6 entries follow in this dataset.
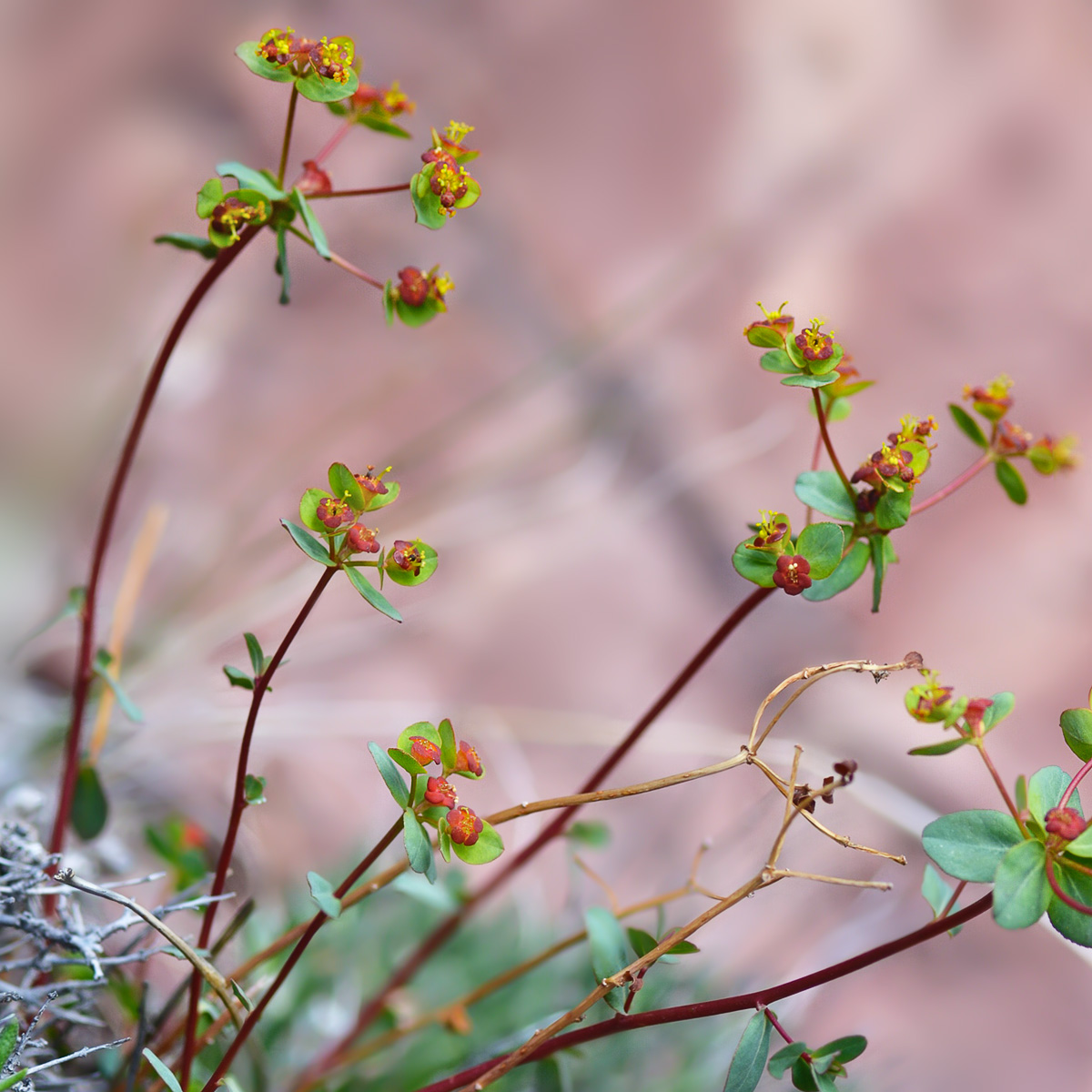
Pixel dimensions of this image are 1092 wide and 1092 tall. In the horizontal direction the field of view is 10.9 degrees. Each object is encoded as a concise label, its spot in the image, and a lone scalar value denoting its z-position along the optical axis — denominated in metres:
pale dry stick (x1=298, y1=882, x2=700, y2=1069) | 0.72
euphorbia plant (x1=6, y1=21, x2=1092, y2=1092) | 0.66
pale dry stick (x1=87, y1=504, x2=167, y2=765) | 0.75
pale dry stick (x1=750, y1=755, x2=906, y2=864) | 0.66
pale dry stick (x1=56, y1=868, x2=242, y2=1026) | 0.66
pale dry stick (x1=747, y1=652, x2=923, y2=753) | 0.67
